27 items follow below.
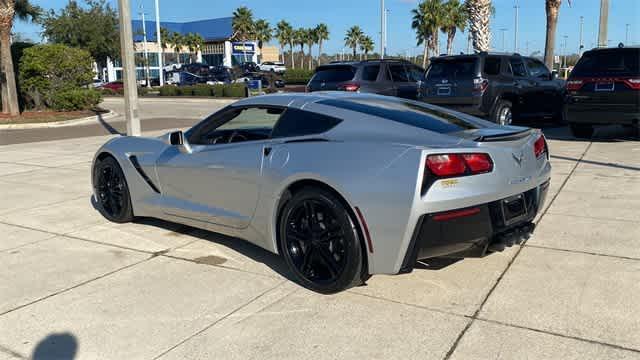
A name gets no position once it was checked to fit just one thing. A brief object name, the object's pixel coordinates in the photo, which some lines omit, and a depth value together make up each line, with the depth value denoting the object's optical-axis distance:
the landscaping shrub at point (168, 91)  39.56
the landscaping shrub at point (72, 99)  21.58
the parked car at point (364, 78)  14.16
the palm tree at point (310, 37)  89.00
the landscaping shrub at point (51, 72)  21.08
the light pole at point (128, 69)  12.37
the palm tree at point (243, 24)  77.38
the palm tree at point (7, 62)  19.38
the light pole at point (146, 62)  58.22
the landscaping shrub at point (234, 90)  34.28
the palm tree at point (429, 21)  61.78
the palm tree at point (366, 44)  90.69
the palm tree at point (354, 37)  89.69
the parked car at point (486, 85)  11.82
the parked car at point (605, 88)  10.12
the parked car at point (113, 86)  50.53
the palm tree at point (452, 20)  64.12
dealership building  80.69
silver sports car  3.65
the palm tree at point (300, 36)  88.44
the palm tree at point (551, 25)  22.58
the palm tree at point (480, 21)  19.33
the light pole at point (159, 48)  47.35
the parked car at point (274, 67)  60.00
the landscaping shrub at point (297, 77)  45.88
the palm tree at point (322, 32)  89.00
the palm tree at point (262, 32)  80.62
